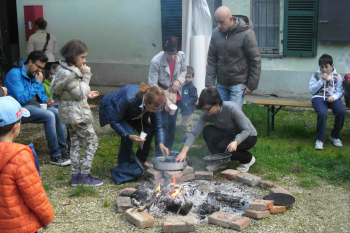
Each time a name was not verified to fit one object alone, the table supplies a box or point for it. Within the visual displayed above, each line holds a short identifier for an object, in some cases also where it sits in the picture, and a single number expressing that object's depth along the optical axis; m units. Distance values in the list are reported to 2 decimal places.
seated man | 5.82
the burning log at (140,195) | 4.46
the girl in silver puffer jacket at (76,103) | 4.61
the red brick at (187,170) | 5.15
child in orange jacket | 2.68
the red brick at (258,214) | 4.12
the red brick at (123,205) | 4.32
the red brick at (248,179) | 5.01
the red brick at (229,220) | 3.90
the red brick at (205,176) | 5.23
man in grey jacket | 5.84
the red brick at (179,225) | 3.85
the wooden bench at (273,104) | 7.12
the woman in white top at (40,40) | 10.22
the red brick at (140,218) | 3.97
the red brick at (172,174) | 4.99
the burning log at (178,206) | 4.21
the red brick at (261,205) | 4.18
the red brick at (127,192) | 4.59
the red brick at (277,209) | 4.25
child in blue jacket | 7.16
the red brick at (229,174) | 5.23
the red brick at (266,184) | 4.95
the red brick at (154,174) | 4.99
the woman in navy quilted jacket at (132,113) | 4.65
